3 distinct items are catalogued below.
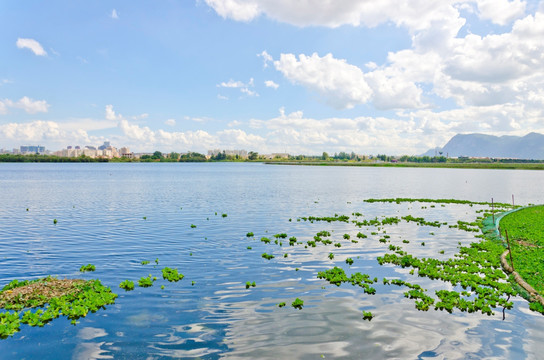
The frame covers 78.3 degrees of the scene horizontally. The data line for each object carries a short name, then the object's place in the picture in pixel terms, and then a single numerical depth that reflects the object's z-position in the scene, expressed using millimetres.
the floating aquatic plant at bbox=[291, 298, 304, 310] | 19984
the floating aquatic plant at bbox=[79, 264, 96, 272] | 26022
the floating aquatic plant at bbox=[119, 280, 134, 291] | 22203
